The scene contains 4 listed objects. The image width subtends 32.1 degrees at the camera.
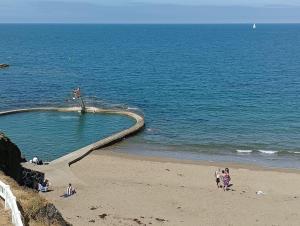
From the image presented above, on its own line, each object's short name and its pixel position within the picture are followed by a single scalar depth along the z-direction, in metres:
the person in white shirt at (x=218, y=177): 36.81
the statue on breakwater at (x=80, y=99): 62.59
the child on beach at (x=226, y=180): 36.19
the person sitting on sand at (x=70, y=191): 32.94
